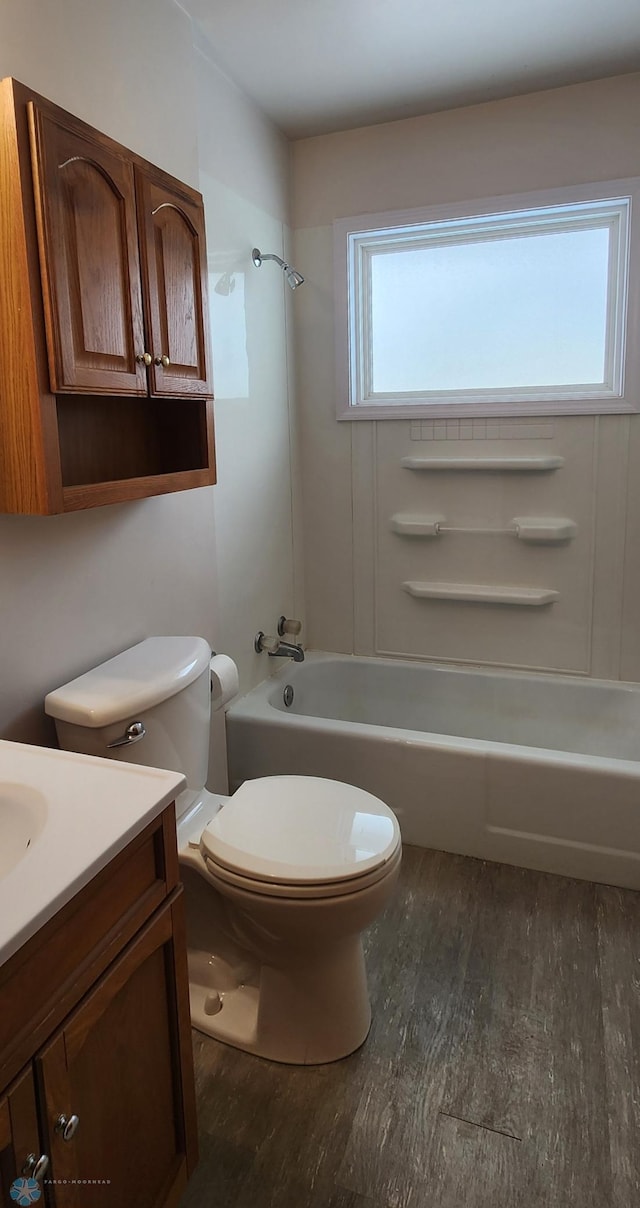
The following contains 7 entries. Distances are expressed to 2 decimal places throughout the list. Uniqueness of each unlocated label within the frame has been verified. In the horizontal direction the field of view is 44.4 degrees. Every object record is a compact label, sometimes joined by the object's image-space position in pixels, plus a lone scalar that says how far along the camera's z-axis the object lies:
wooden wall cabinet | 1.33
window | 2.66
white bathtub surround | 2.60
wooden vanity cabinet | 0.90
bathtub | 2.25
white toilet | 1.55
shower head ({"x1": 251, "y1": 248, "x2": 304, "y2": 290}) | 2.64
